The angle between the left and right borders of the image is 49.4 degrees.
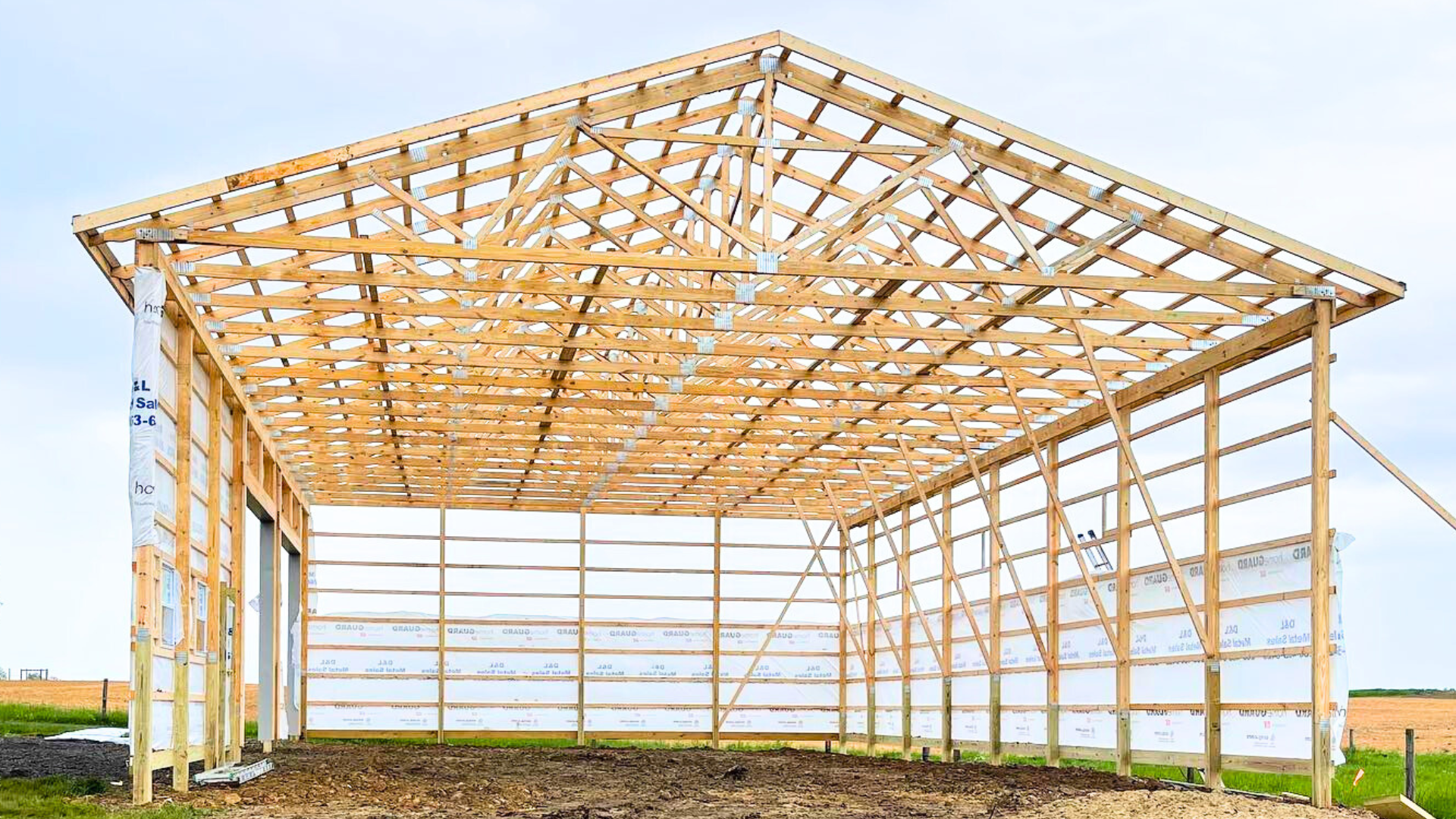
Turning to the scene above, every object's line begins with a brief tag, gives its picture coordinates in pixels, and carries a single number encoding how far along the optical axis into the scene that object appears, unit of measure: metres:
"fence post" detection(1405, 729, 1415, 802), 16.22
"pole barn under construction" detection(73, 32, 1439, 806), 14.80
